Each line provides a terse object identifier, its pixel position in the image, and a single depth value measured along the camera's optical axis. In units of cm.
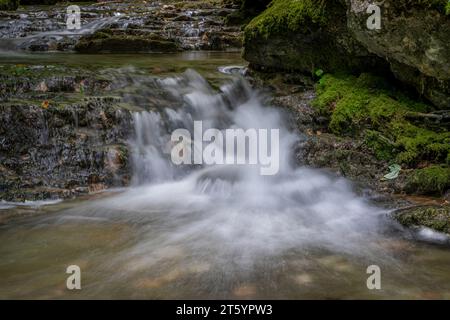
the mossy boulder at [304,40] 626
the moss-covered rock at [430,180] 441
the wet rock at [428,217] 378
